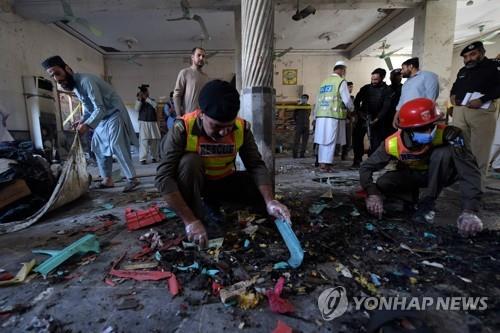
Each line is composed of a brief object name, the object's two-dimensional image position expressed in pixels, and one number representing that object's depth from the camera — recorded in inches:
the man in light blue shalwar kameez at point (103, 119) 118.1
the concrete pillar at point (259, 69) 101.7
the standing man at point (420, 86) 135.2
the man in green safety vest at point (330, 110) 170.6
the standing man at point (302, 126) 264.3
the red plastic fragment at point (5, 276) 56.5
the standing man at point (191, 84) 134.3
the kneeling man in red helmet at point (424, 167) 75.7
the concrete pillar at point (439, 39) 210.4
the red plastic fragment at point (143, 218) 84.6
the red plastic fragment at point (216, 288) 50.5
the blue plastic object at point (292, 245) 58.1
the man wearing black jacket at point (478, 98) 116.8
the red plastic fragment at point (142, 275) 55.7
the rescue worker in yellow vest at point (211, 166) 60.6
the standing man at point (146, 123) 246.1
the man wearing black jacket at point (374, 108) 176.4
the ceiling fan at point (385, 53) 366.7
